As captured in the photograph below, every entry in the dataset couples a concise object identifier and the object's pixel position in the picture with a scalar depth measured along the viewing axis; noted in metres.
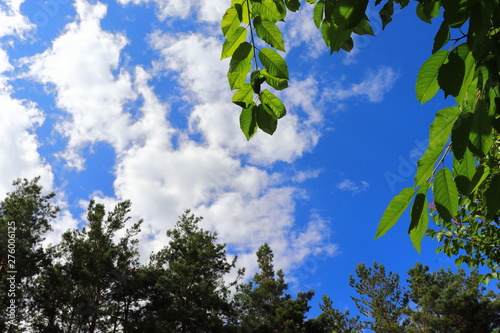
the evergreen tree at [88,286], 21.97
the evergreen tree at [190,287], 24.33
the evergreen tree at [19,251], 19.69
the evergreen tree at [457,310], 31.55
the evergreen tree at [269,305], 28.55
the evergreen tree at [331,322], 31.36
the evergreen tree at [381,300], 35.78
